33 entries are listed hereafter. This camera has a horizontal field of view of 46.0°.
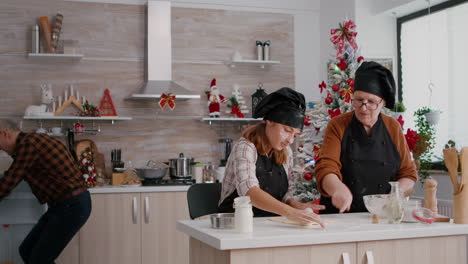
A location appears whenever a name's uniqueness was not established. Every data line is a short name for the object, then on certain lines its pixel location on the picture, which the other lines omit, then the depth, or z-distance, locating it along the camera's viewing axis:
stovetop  4.95
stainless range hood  5.36
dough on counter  2.20
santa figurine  5.48
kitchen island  1.95
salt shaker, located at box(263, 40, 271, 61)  5.74
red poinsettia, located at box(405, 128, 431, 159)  4.43
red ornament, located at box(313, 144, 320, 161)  4.41
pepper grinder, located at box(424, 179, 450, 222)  2.51
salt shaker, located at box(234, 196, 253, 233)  2.07
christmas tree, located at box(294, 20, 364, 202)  4.38
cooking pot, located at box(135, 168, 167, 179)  4.96
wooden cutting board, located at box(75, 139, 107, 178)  4.99
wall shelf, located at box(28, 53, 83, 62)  5.06
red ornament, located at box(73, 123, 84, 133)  5.19
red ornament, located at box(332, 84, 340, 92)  4.40
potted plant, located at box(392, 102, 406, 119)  4.83
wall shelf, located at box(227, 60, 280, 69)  5.62
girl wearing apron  2.53
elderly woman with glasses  2.68
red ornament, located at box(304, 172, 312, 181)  4.43
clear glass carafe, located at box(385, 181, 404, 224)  2.32
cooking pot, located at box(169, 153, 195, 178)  5.12
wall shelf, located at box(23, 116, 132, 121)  4.98
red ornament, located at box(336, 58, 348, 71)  4.35
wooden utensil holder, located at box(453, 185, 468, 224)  2.38
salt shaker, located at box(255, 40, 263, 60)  5.73
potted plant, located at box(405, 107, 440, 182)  4.45
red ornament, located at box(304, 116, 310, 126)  4.53
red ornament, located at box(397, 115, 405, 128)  4.40
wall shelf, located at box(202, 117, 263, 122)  5.46
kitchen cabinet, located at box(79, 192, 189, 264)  4.67
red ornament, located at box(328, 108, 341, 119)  4.34
